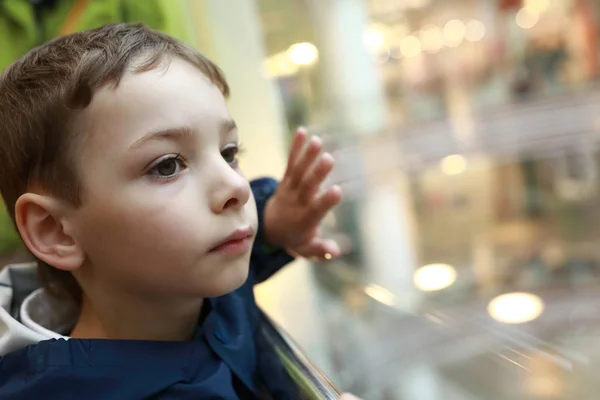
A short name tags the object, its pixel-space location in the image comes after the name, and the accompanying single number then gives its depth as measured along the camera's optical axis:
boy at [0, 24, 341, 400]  0.39
